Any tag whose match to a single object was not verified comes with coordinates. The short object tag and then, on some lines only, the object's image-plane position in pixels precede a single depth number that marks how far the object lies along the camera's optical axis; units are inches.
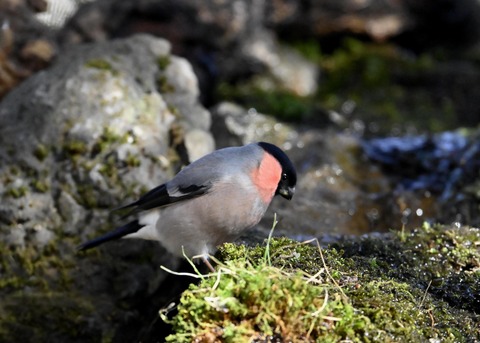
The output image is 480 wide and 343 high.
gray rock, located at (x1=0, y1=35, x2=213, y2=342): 433.1
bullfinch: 377.4
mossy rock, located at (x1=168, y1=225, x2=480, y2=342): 252.5
